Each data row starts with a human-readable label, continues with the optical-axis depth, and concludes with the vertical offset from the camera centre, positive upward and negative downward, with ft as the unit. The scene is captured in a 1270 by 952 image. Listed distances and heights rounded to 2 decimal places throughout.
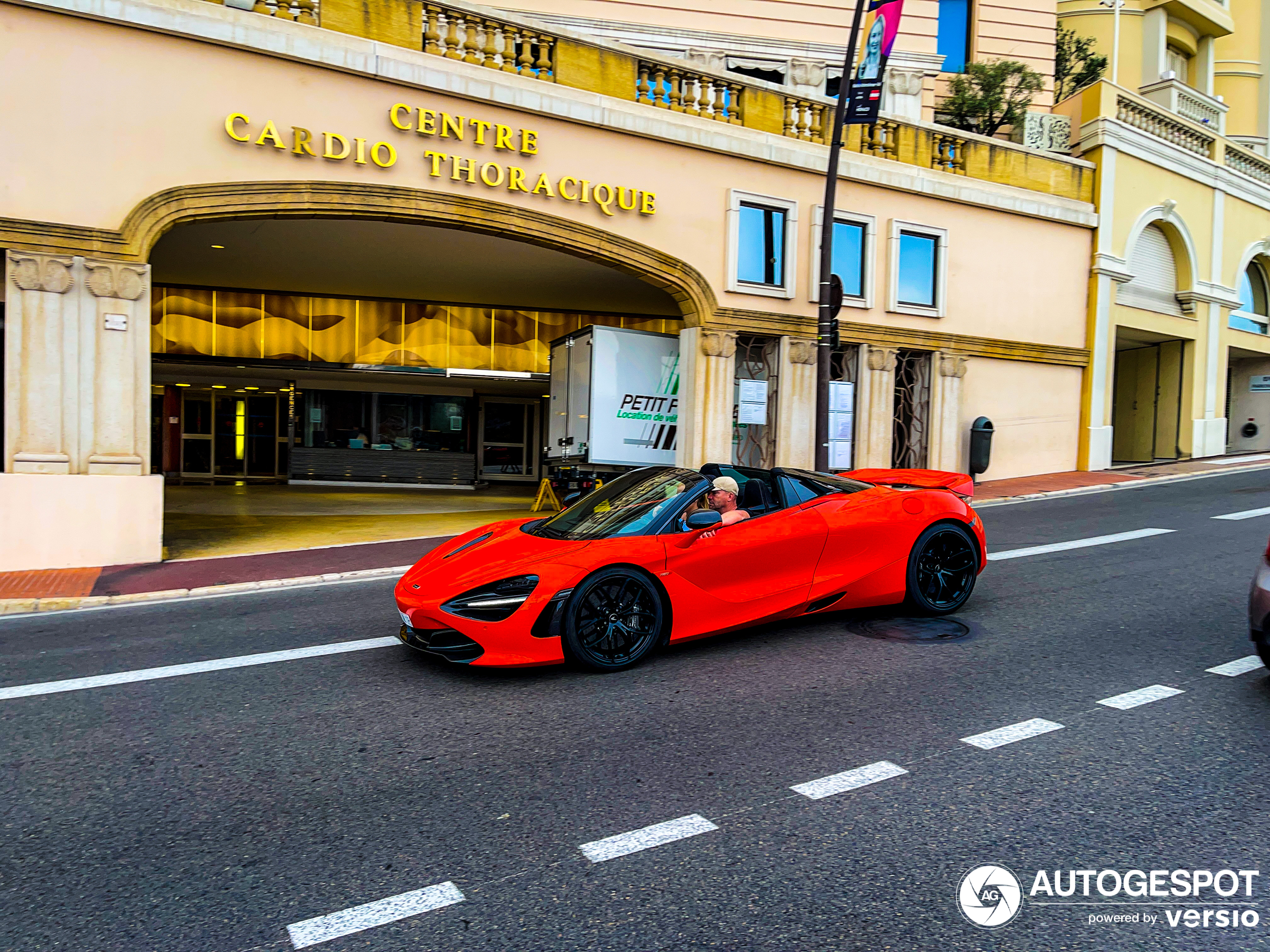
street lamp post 41.27 +7.16
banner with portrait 39.75 +18.44
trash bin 56.34 +0.37
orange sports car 16.98 -2.84
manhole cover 20.43 -4.52
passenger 19.52 -1.35
